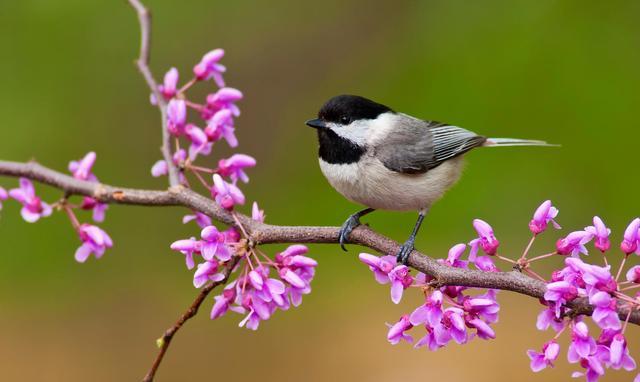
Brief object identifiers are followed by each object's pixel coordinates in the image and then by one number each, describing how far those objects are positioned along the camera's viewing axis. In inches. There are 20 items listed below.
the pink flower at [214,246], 168.4
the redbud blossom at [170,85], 195.5
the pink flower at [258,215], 183.8
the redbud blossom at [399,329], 171.0
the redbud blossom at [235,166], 188.7
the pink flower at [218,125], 193.0
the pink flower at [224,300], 178.5
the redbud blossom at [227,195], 171.9
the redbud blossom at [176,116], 189.2
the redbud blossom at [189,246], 171.0
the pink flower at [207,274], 168.6
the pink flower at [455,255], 174.1
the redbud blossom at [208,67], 202.1
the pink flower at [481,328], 168.1
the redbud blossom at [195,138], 191.8
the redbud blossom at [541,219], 181.3
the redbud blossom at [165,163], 187.3
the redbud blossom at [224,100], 198.7
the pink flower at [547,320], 165.2
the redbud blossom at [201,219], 190.4
